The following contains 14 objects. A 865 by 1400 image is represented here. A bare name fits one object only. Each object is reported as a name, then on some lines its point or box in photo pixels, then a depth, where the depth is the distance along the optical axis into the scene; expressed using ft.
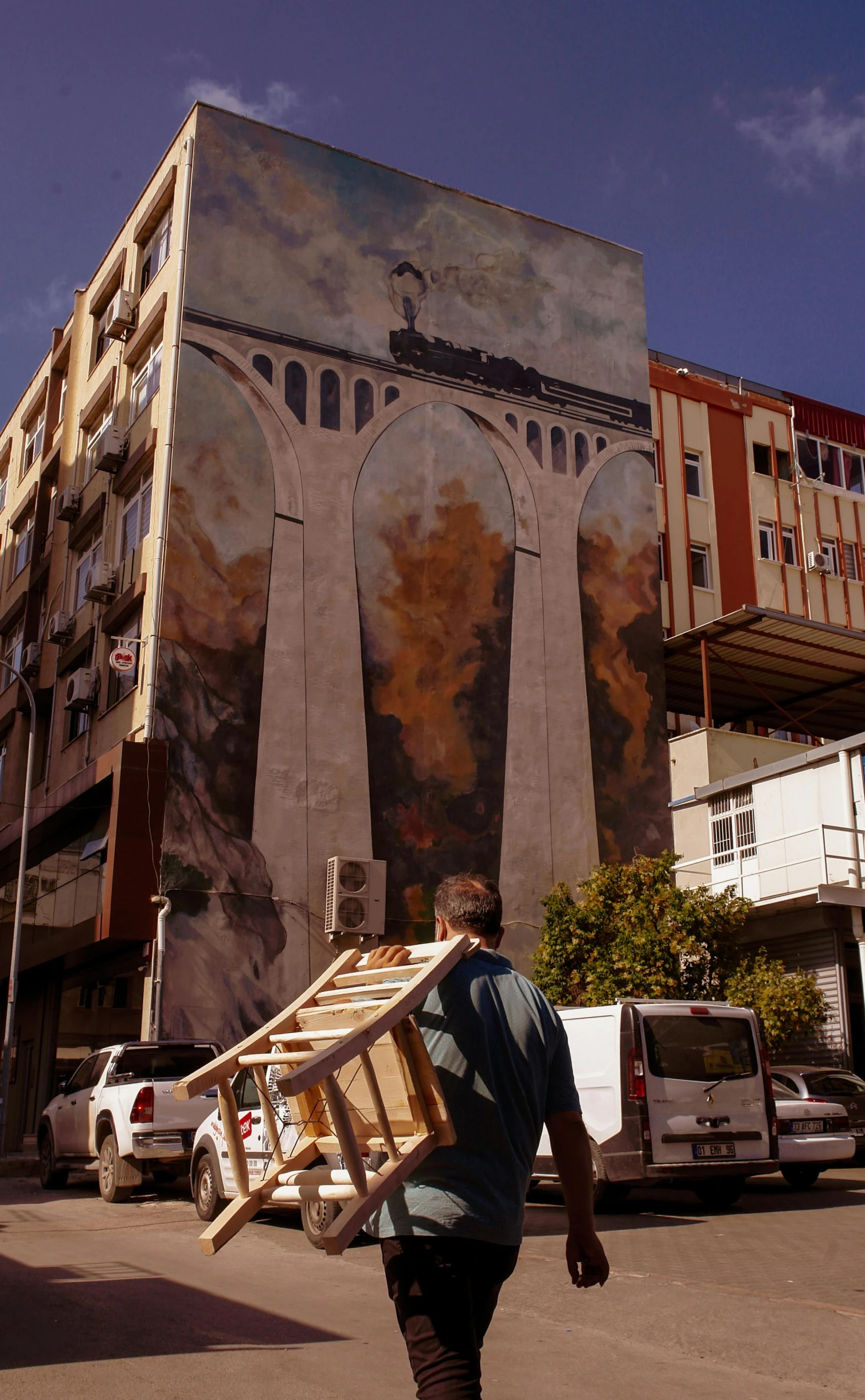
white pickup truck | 46.91
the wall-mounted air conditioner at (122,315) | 102.99
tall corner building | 85.46
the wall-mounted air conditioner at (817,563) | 124.88
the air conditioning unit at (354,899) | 85.10
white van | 40.86
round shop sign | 86.53
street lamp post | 74.74
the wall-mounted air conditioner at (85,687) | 94.89
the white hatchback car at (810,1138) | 52.08
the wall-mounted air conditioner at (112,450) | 98.37
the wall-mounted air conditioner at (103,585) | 94.68
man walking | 10.71
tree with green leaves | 69.41
